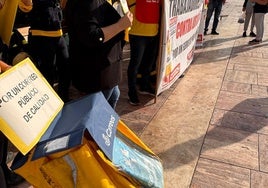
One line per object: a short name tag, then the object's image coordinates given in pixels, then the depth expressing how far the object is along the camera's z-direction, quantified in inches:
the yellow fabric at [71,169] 60.5
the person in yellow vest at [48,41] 128.8
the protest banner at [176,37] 149.5
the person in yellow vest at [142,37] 142.7
